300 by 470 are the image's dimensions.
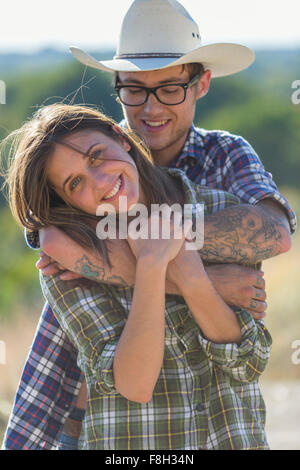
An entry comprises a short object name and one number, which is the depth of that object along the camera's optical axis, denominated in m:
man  5.79
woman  5.30
